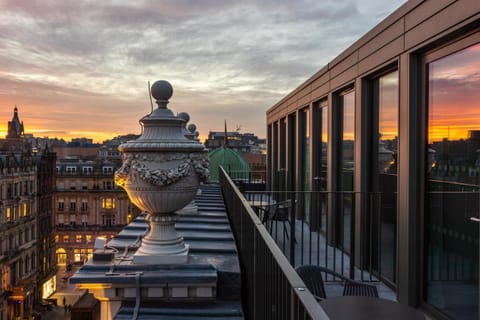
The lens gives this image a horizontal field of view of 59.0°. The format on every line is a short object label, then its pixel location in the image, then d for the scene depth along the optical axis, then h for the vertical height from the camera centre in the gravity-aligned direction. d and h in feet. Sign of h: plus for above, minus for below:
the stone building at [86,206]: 241.96 -27.01
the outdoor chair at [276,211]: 26.58 -3.71
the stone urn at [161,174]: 11.98 -0.40
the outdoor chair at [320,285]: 13.19 -4.04
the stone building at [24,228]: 153.69 -28.24
